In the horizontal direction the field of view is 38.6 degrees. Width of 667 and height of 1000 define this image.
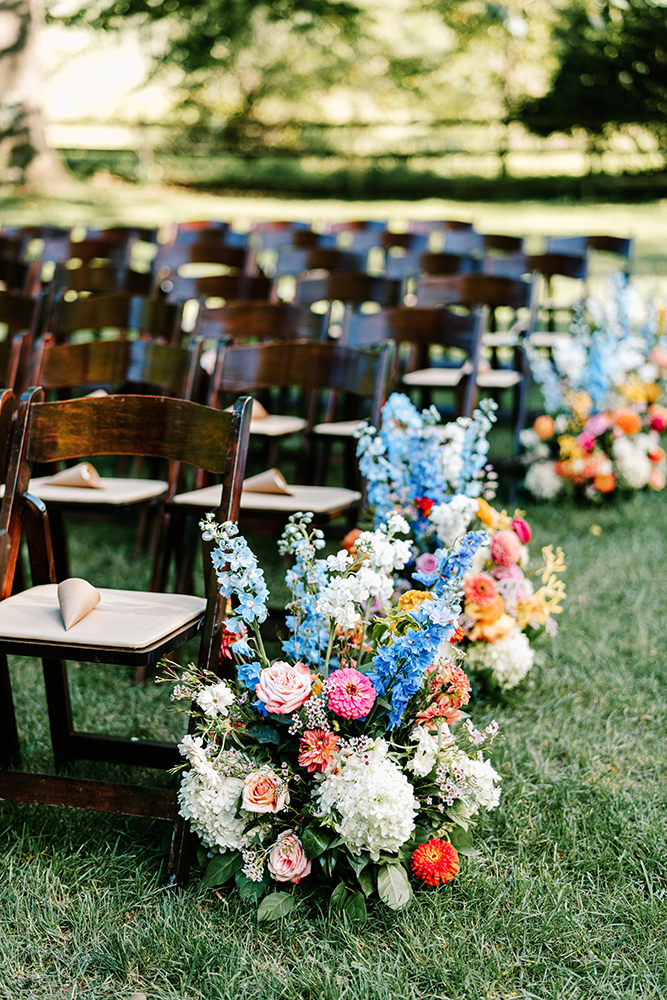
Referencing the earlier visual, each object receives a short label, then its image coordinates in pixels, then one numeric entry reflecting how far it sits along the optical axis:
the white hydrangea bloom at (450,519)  2.68
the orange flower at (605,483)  4.55
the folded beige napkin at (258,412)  3.88
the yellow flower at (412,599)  2.17
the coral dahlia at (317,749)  2.03
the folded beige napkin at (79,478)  3.31
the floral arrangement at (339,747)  2.02
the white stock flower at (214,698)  2.07
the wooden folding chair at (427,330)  4.04
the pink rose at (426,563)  2.66
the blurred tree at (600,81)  17.69
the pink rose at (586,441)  4.65
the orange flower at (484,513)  2.82
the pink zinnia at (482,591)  2.78
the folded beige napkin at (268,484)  3.20
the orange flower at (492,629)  2.82
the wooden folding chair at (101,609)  2.05
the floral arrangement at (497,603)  2.79
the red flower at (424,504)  2.91
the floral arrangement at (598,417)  4.63
